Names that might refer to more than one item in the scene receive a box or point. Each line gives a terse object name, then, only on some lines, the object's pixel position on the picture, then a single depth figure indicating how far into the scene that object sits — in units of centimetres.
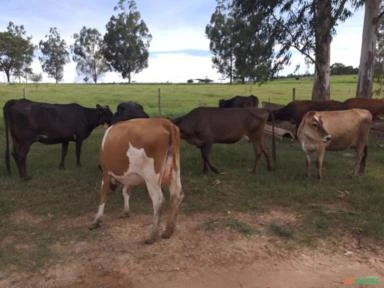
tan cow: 919
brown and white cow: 610
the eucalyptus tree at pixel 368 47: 1641
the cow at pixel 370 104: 1538
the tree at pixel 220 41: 6906
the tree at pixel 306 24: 1543
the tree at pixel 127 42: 8088
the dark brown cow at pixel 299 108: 1434
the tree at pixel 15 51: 7319
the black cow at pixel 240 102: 1661
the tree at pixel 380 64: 2086
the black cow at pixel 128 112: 1049
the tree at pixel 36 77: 9288
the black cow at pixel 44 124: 948
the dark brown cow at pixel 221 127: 995
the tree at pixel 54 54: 9868
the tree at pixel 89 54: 9388
